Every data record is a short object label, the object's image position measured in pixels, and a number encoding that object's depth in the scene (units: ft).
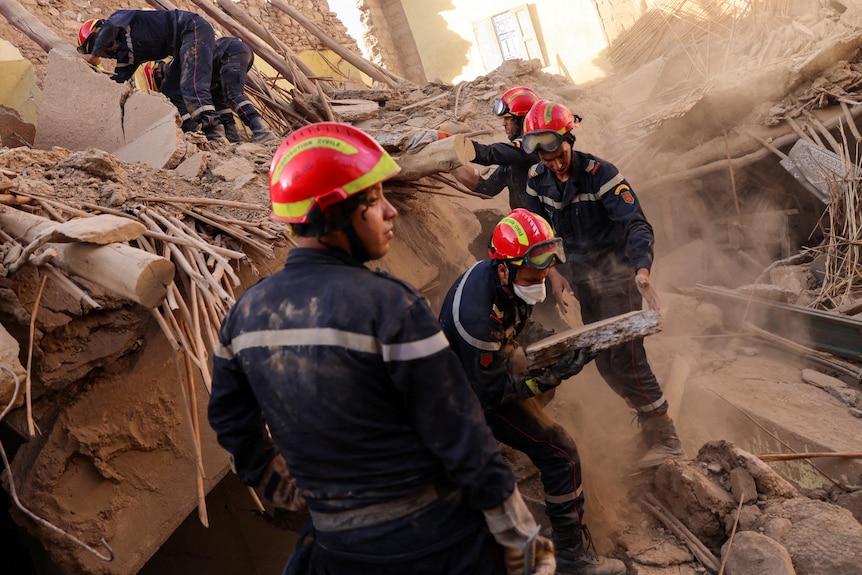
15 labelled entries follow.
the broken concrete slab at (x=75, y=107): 16.66
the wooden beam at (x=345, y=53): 30.73
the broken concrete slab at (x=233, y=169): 14.25
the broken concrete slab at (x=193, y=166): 14.23
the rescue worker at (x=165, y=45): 19.17
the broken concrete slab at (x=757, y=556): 9.82
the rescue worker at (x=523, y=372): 10.19
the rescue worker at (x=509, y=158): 15.90
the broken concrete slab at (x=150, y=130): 15.01
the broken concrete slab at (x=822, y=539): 9.82
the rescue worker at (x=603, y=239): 13.52
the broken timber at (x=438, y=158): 13.92
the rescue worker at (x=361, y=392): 5.52
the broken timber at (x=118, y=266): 8.00
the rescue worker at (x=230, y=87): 20.47
